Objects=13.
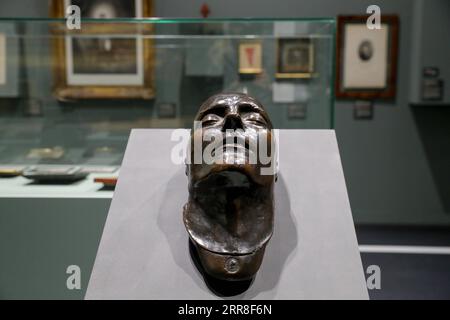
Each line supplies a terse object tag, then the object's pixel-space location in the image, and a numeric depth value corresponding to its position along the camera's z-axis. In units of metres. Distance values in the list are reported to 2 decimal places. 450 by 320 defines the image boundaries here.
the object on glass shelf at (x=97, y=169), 1.88
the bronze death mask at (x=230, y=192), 1.13
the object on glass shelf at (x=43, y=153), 1.90
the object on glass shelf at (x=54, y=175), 1.84
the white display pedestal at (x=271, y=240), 1.20
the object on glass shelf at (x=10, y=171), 1.89
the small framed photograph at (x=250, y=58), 1.80
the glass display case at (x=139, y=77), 1.79
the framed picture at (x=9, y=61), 1.83
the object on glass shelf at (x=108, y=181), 1.79
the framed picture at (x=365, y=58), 2.69
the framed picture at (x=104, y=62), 1.84
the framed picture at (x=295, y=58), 1.80
